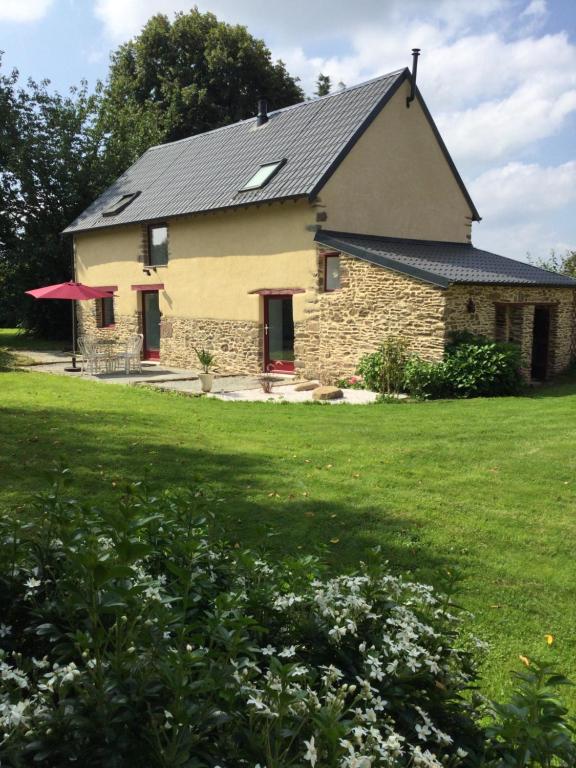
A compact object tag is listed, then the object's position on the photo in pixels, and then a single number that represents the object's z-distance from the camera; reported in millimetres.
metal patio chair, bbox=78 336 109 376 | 16625
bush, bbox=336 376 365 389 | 14847
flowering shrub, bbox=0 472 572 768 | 1635
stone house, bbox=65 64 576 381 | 14727
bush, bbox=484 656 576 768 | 1694
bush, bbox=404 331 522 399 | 13266
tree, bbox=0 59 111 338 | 24953
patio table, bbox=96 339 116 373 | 17031
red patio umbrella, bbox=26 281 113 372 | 17047
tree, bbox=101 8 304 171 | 33281
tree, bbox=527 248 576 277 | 28472
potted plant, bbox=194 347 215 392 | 13753
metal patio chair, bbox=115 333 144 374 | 17002
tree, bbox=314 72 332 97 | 45500
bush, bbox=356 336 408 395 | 13898
